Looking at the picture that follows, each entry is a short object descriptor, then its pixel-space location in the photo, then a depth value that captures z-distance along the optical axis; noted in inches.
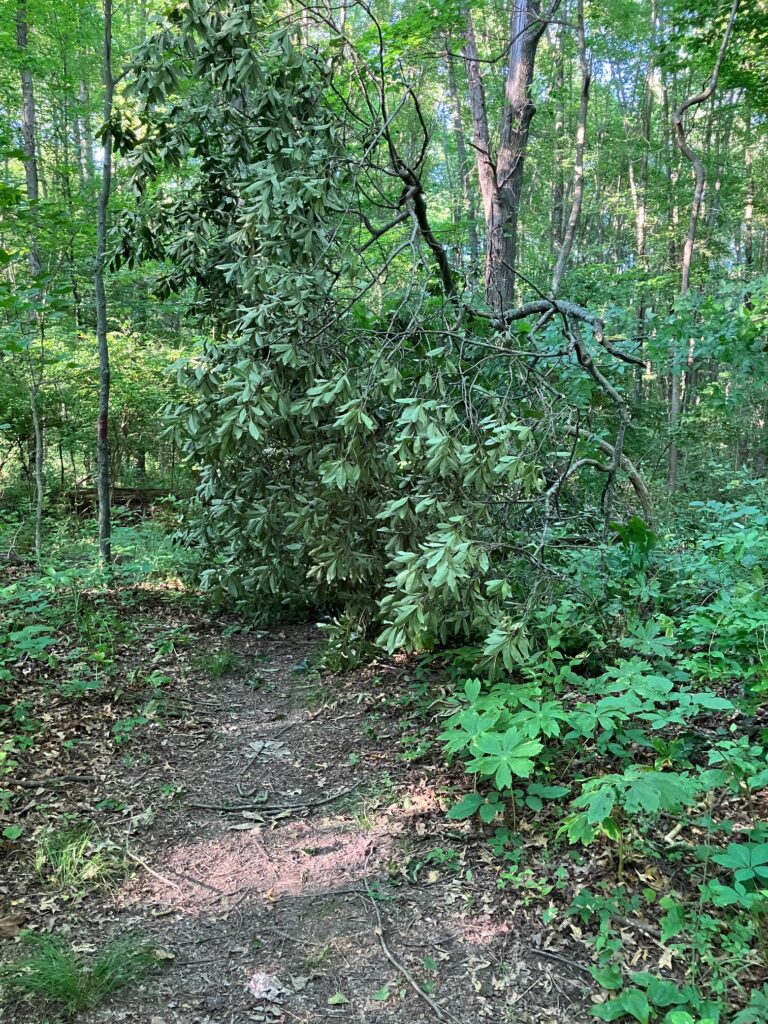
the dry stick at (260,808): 120.0
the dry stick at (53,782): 117.2
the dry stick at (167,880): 100.5
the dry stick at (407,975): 79.7
